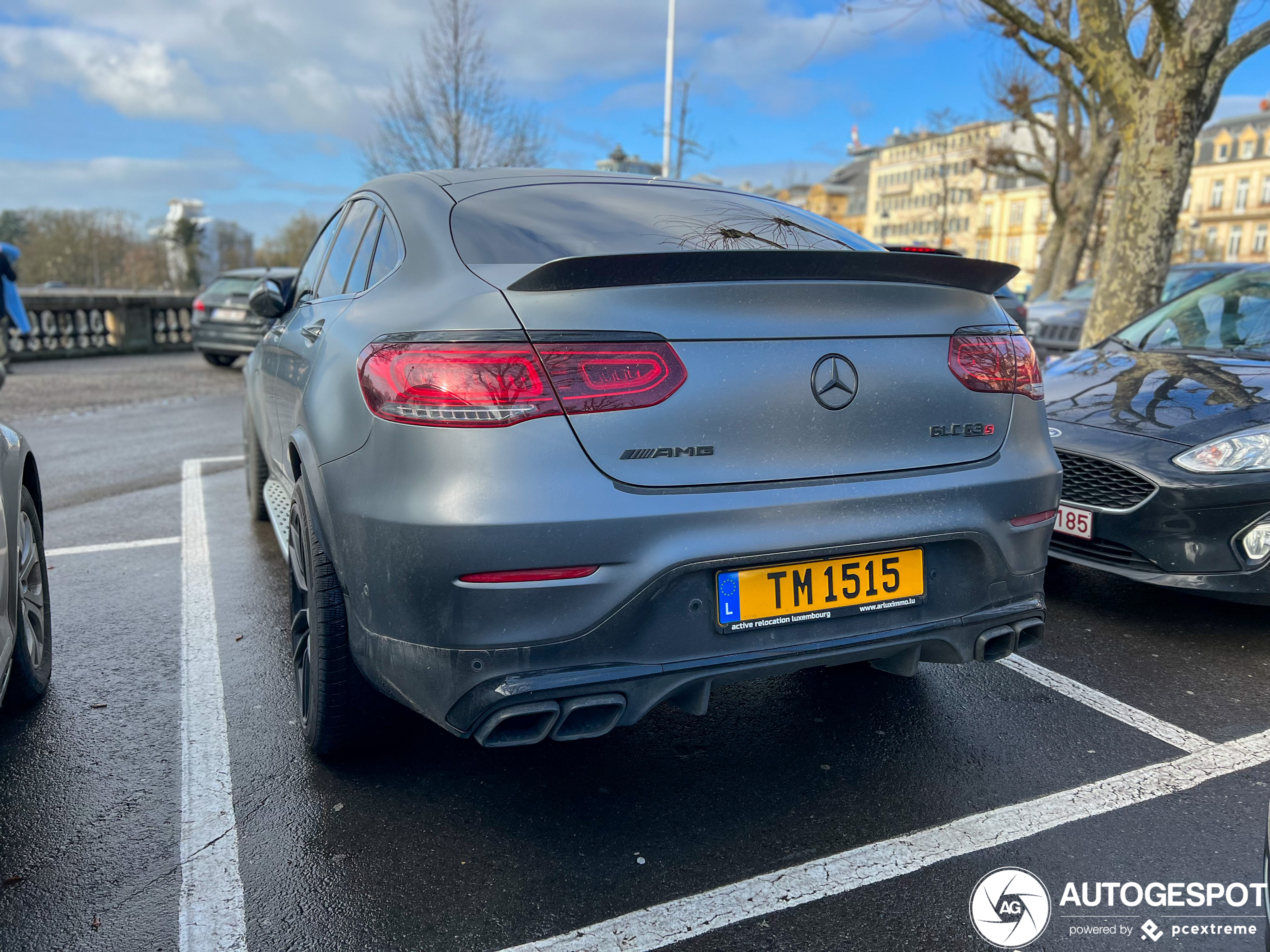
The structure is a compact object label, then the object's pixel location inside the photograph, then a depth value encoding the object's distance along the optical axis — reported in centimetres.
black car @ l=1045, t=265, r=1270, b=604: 376
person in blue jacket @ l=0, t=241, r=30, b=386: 1172
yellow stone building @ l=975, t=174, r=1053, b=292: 10281
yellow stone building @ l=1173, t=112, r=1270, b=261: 9112
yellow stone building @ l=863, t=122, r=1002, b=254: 10057
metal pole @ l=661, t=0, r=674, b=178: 2881
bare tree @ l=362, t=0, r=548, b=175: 2425
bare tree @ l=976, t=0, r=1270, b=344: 927
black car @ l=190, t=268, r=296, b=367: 1596
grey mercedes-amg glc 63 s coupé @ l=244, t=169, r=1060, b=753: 214
